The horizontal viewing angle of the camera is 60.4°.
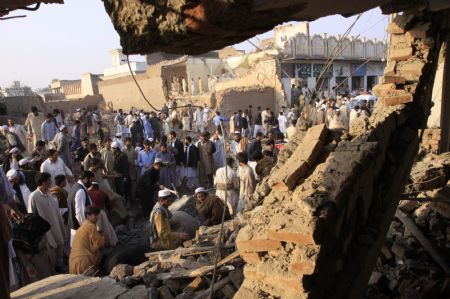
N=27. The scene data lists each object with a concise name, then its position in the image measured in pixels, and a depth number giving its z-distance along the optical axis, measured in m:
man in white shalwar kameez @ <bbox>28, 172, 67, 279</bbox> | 5.53
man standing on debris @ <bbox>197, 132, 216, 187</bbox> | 9.55
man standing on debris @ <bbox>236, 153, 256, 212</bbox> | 6.54
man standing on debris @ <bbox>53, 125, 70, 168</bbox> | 9.10
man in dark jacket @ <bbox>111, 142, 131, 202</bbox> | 8.71
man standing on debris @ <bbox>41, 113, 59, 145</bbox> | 9.98
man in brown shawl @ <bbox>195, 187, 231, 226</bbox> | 6.41
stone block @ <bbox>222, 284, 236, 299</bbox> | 3.63
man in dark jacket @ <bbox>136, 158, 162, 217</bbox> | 8.17
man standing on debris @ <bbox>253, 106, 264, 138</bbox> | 17.24
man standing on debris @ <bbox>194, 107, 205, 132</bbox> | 18.01
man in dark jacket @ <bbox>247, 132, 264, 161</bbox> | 8.69
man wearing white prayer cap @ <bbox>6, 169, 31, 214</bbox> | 6.26
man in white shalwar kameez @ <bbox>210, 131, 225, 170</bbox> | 9.81
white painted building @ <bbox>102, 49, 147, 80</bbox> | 42.50
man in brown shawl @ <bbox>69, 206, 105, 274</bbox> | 4.92
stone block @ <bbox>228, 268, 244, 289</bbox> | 3.73
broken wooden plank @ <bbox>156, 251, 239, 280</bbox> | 3.95
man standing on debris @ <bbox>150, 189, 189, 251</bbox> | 5.61
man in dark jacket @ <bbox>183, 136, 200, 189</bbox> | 9.33
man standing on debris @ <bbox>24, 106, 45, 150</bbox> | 11.43
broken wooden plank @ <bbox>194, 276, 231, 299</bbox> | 3.71
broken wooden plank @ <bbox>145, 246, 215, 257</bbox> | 4.68
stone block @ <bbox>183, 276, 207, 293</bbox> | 3.88
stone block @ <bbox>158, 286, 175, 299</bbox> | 3.86
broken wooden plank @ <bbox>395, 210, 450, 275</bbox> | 4.37
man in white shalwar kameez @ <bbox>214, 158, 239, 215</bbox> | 6.93
